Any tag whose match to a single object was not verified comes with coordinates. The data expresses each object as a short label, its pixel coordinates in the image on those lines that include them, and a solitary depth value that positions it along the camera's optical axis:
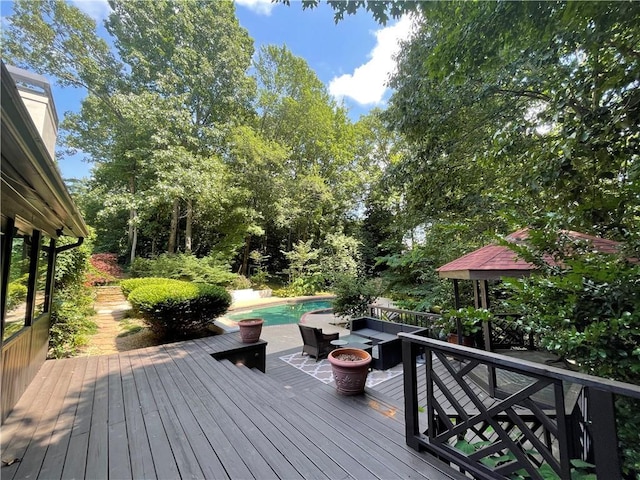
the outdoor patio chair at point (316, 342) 5.71
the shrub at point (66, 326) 4.47
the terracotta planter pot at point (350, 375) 3.07
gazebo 4.10
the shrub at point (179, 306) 5.05
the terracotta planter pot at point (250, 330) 4.73
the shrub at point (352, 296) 8.95
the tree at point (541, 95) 2.49
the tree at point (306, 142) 16.58
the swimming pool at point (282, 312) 11.03
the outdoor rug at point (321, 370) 4.75
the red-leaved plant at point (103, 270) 7.78
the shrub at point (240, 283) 14.22
